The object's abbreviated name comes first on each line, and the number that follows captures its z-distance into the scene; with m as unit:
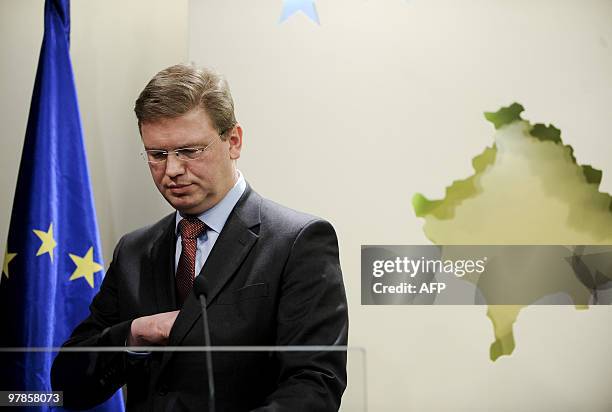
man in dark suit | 2.89
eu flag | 4.04
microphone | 2.69
